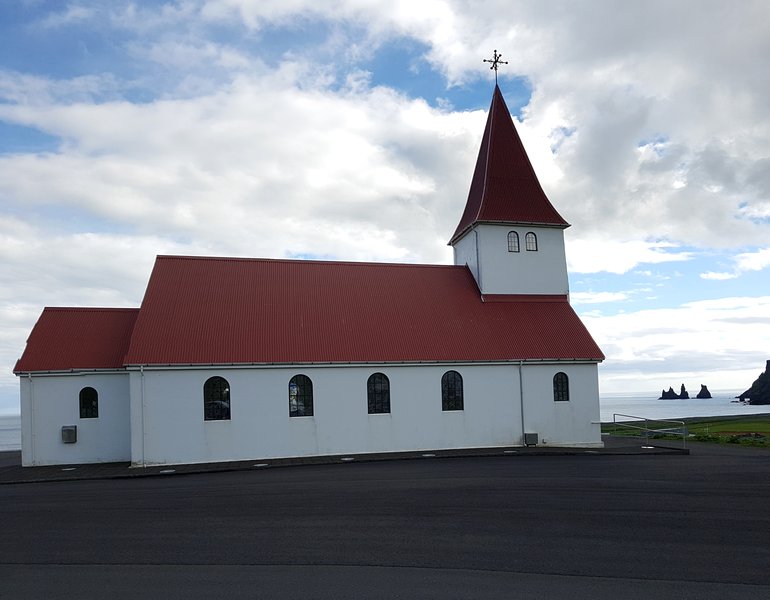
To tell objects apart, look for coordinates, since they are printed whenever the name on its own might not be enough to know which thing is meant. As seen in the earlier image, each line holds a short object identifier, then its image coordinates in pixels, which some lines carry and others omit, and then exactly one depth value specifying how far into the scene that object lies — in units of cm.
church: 2255
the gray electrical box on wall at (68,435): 2297
